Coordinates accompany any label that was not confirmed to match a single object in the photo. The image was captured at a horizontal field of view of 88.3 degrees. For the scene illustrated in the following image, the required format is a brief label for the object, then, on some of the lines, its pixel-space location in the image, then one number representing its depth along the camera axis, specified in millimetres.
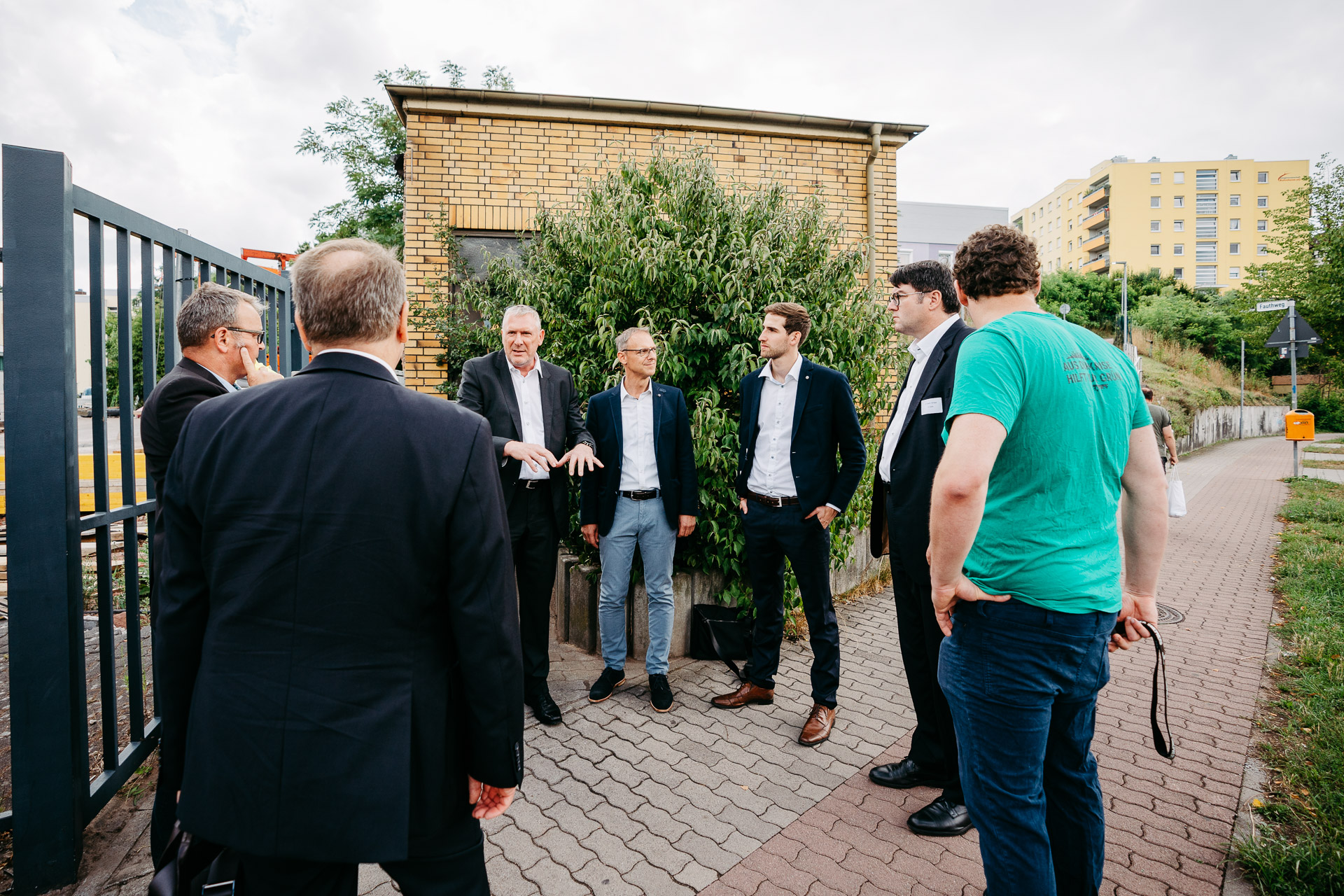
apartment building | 70562
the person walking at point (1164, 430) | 8414
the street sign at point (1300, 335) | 13594
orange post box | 14039
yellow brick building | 9195
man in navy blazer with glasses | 4281
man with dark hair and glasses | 3094
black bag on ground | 4676
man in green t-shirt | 1926
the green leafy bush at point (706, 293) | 5004
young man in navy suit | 3916
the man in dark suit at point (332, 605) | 1441
